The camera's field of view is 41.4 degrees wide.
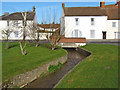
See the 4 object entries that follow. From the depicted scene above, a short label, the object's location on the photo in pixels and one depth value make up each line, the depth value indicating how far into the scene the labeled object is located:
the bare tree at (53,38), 27.40
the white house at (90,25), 45.97
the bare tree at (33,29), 29.70
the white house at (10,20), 47.67
